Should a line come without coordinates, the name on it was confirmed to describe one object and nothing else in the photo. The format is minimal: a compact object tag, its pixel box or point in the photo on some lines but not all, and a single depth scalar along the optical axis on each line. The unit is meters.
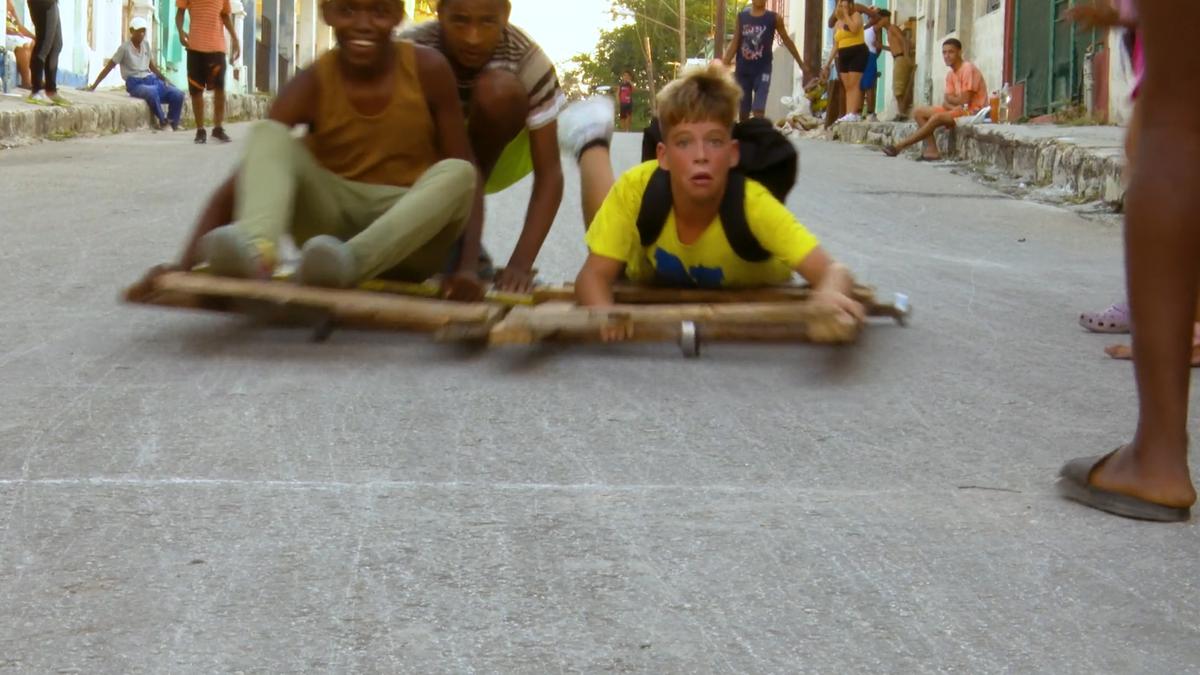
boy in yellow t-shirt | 4.33
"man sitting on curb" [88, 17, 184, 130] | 18.89
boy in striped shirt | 4.86
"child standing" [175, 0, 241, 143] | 14.35
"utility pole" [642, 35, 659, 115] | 74.50
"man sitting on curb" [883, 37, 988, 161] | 15.41
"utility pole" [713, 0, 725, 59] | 39.29
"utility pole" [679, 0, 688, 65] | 64.88
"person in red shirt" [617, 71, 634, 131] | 47.44
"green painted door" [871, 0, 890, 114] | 26.77
